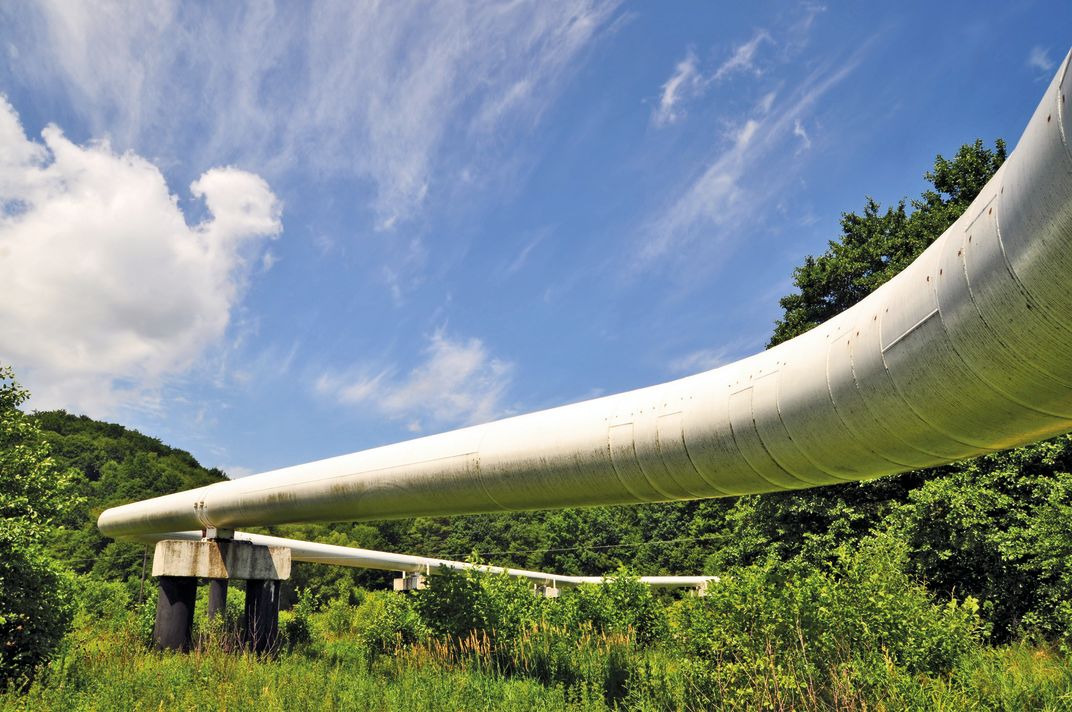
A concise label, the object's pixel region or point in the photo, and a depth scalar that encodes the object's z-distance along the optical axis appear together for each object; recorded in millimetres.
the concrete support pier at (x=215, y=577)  10781
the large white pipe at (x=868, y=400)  2342
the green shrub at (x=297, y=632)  14280
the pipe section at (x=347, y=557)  18592
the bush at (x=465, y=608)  10617
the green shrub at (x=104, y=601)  19281
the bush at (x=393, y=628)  12011
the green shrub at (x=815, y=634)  6582
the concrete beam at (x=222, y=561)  10844
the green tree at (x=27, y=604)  7758
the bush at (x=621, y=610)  13086
